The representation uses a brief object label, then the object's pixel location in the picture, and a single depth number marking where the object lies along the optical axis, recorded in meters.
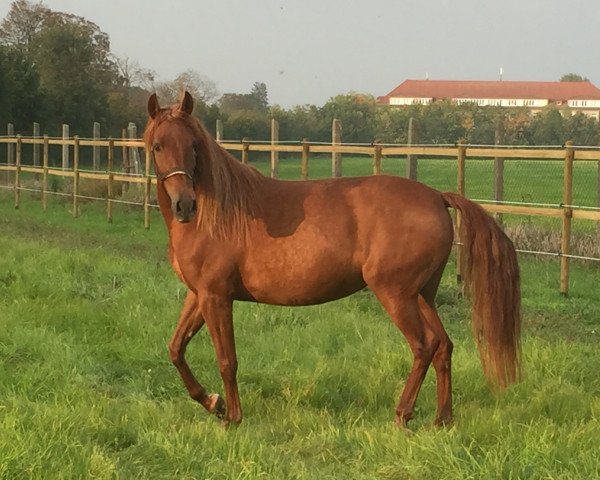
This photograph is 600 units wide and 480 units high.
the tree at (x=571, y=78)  115.63
